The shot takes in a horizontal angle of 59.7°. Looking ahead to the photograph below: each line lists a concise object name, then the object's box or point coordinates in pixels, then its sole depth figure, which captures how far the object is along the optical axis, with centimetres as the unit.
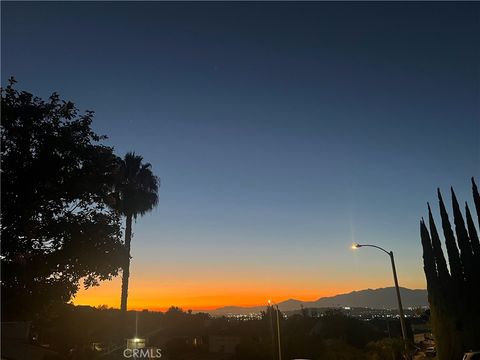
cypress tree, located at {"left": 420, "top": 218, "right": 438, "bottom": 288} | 3784
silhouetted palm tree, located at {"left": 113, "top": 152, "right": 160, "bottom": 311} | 3491
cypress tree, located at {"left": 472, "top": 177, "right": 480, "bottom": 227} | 3776
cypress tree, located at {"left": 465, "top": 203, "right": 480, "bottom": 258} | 3631
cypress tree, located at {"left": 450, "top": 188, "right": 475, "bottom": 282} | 3616
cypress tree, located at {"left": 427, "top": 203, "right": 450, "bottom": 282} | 3722
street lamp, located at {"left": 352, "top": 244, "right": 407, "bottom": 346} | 2069
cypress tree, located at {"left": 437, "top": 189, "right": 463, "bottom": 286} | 3672
